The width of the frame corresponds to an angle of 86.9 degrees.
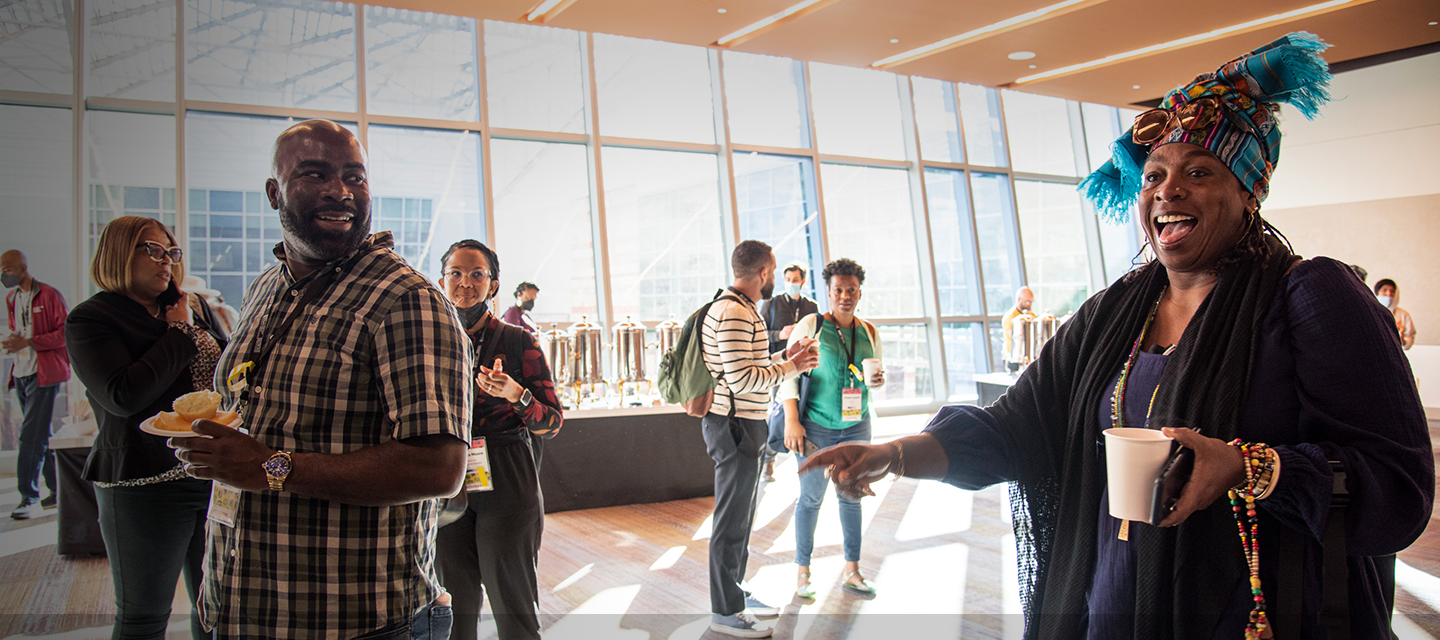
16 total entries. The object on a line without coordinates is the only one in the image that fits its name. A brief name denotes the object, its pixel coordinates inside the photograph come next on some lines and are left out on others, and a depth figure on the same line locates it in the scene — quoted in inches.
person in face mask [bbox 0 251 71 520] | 211.0
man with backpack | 122.9
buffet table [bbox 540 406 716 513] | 208.8
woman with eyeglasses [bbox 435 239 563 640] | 90.4
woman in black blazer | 82.1
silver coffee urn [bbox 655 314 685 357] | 236.5
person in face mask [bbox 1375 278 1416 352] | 298.2
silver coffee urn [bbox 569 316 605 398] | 222.7
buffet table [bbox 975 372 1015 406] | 277.2
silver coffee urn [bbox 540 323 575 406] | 218.5
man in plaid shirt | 46.8
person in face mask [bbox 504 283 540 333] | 264.5
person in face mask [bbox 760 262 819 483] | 252.2
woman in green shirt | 141.1
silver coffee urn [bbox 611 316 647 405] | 229.0
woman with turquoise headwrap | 38.8
